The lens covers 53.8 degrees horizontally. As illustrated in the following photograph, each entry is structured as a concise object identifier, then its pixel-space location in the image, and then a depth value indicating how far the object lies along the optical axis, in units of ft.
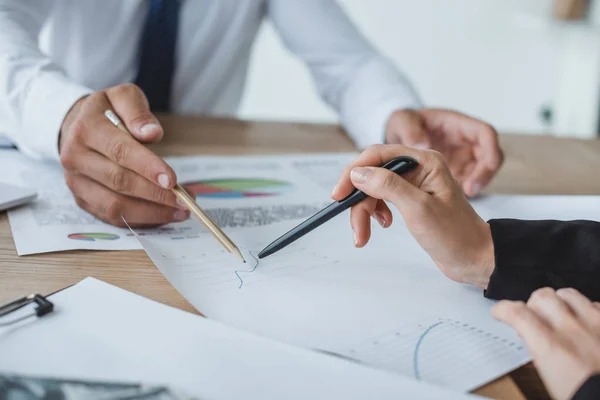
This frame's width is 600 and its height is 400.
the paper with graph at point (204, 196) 1.73
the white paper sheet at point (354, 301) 1.22
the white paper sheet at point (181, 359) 1.07
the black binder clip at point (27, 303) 1.25
